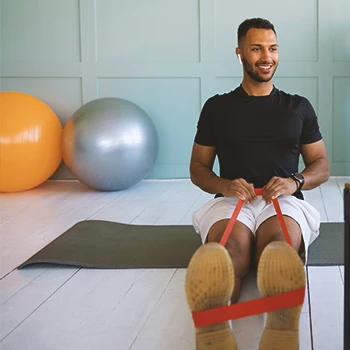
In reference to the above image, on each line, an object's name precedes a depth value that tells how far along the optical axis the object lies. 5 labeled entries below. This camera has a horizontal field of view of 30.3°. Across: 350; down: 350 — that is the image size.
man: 2.20
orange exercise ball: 4.41
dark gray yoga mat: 2.68
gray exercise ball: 4.36
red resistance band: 1.37
